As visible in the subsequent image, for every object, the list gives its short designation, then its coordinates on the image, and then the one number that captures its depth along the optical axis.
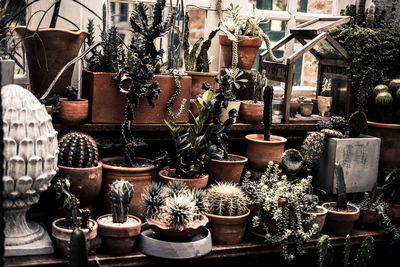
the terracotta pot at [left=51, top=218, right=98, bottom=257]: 2.64
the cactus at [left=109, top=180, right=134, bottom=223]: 2.75
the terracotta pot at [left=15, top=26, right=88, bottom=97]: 3.05
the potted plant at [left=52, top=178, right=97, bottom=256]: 2.65
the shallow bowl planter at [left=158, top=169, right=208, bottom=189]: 3.10
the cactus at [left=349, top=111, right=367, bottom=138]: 3.52
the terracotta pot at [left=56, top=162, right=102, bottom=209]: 2.86
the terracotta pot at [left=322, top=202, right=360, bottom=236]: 3.21
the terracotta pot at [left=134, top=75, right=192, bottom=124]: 3.22
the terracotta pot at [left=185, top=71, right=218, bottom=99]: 3.46
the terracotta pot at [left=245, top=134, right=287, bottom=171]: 3.39
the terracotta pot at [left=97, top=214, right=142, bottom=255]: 2.73
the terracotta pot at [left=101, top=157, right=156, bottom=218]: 3.02
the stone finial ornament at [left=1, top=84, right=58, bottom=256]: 2.55
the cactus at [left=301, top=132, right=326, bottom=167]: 3.44
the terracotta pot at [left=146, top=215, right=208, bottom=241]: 2.78
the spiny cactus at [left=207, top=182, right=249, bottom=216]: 3.00
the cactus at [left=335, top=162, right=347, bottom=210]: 3.22
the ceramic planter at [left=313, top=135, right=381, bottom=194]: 3.49
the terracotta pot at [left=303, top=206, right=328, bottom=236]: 3.12
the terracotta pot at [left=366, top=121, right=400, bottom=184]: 3.68
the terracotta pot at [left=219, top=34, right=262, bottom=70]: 3.54
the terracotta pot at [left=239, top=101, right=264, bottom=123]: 3.48
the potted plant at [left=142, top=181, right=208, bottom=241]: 2.75
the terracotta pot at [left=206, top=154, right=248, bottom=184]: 3.27
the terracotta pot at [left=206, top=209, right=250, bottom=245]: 2.97
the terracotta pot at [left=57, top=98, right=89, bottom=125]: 3.04
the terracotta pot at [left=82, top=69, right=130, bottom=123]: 3.11
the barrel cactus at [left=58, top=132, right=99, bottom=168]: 2.88
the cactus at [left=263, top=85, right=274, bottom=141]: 3.31
